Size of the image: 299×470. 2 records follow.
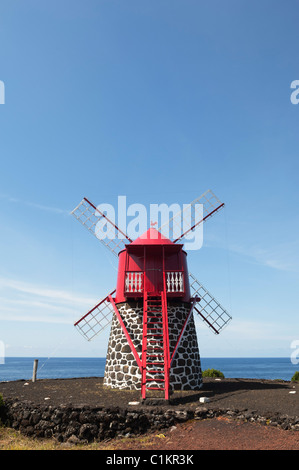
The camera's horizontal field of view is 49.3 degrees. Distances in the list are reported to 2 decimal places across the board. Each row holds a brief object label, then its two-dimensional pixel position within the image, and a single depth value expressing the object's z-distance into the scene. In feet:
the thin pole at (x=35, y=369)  61.46
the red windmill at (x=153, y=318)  49.62
